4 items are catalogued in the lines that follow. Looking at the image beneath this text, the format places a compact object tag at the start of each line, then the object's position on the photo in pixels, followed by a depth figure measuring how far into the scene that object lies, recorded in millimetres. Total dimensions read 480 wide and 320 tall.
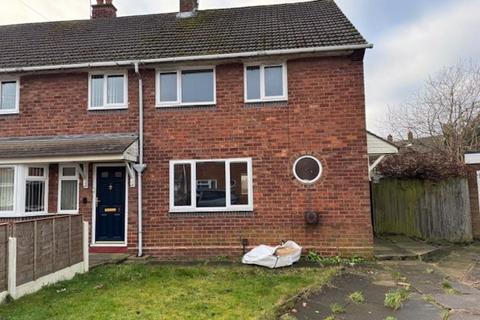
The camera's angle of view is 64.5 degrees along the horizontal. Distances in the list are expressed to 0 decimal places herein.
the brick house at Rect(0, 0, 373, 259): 9195
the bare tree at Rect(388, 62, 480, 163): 18697
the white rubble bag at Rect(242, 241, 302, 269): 8117
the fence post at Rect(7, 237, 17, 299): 5773
